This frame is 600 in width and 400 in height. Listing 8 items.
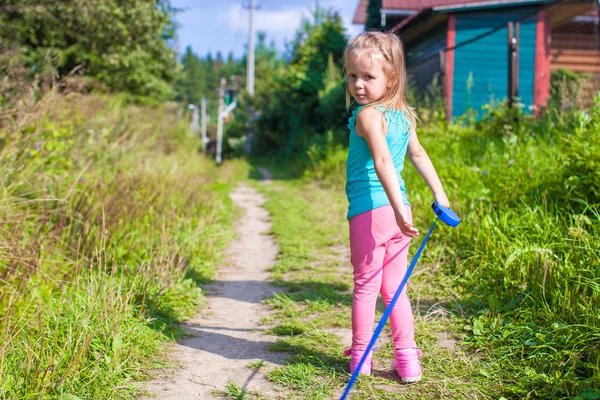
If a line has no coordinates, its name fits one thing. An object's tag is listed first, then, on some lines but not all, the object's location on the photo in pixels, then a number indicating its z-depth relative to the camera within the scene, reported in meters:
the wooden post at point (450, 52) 14.34
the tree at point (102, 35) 10.19
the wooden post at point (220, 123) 23.48
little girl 2.46
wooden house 14.28
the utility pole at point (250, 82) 27.38
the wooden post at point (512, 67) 7.78
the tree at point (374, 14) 15.98
